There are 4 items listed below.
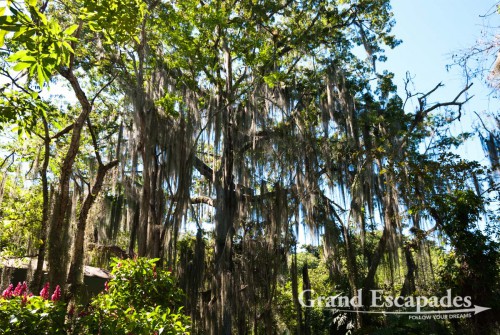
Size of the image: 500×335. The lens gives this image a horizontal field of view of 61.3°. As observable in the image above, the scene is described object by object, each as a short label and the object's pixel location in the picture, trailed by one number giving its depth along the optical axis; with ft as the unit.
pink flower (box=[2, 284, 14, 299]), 10.35
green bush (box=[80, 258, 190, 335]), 9.47
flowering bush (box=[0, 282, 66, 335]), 8.23
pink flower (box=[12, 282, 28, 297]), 10.69
